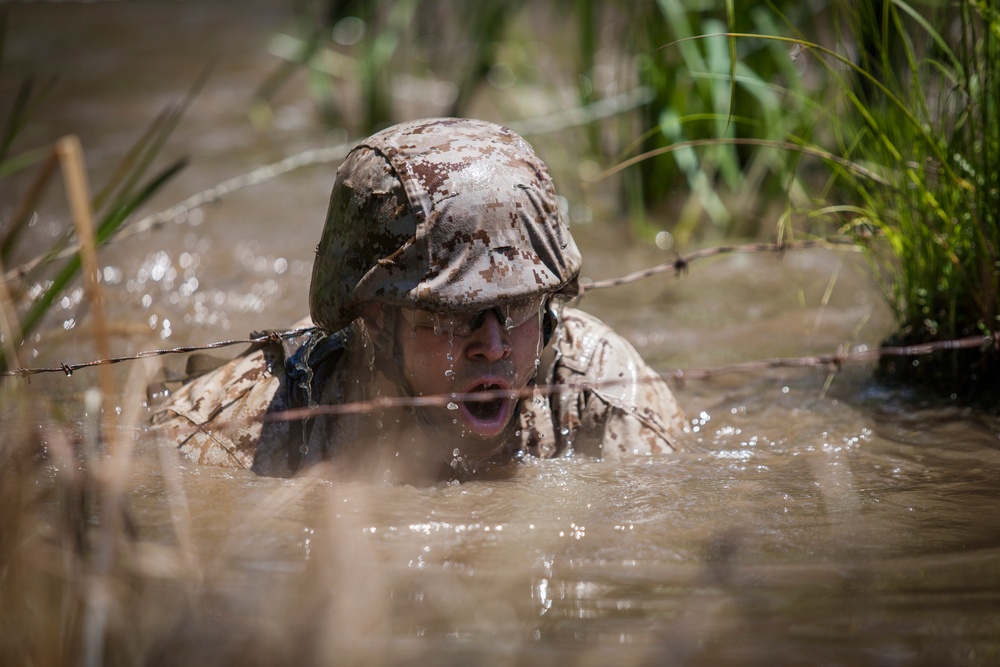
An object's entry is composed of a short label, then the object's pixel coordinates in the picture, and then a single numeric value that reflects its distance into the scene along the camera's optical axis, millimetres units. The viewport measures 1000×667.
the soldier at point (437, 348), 5082
